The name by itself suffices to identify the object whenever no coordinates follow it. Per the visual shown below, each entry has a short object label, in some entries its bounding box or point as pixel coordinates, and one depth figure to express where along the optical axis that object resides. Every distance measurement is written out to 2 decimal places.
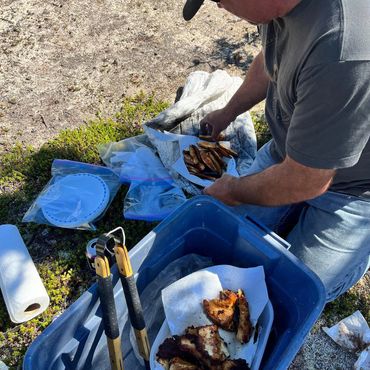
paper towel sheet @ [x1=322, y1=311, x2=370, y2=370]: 1.92
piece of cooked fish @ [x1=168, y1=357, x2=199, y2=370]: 1.44
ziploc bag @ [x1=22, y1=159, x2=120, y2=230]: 2.23
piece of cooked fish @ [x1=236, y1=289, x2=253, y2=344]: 1.54
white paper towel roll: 1.92
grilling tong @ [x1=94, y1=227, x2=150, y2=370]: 1.32
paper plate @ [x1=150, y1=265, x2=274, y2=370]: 1.50
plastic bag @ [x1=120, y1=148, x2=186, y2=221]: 2.31
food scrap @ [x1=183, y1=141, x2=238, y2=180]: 2.41
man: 1.22
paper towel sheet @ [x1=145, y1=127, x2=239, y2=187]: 2.41
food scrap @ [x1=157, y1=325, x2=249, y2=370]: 1.46
